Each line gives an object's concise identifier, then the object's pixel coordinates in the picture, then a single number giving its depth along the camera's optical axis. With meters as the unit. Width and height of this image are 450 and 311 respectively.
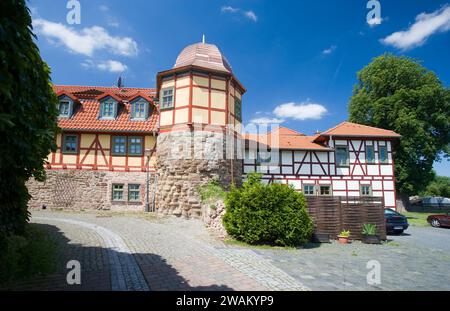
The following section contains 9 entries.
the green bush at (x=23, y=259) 4.08
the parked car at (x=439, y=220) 16.38
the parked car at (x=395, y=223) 12.62
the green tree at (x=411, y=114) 22.86
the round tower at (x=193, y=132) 13.78
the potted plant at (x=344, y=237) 9.66
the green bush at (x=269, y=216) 8.27
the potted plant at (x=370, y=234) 9.83
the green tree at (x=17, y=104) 2.47
